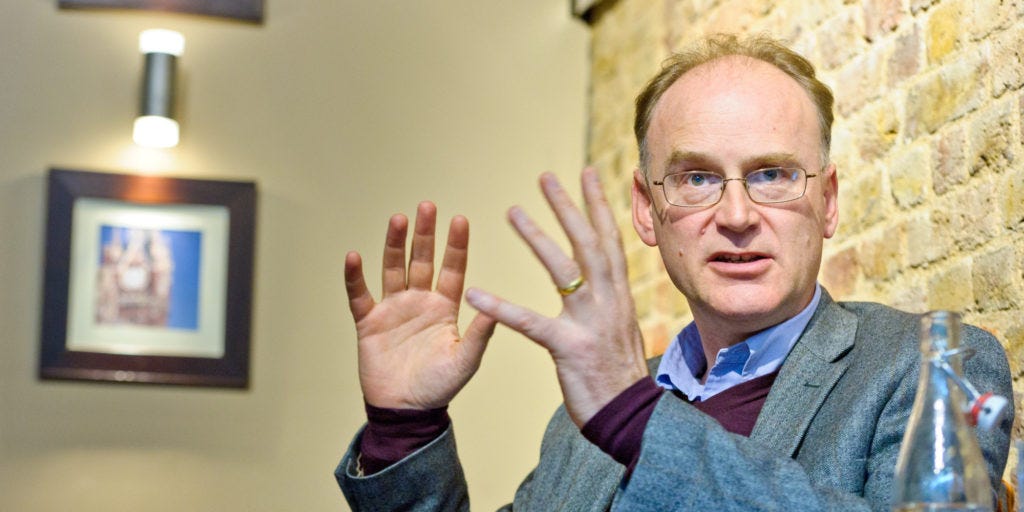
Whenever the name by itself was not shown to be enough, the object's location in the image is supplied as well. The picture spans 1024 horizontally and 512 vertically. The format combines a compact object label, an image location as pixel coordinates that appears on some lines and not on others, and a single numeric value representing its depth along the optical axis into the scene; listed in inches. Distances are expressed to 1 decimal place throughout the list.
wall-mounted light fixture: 166.6
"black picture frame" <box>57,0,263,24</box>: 170.4
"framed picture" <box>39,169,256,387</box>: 163.8
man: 69.7
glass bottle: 49.2
